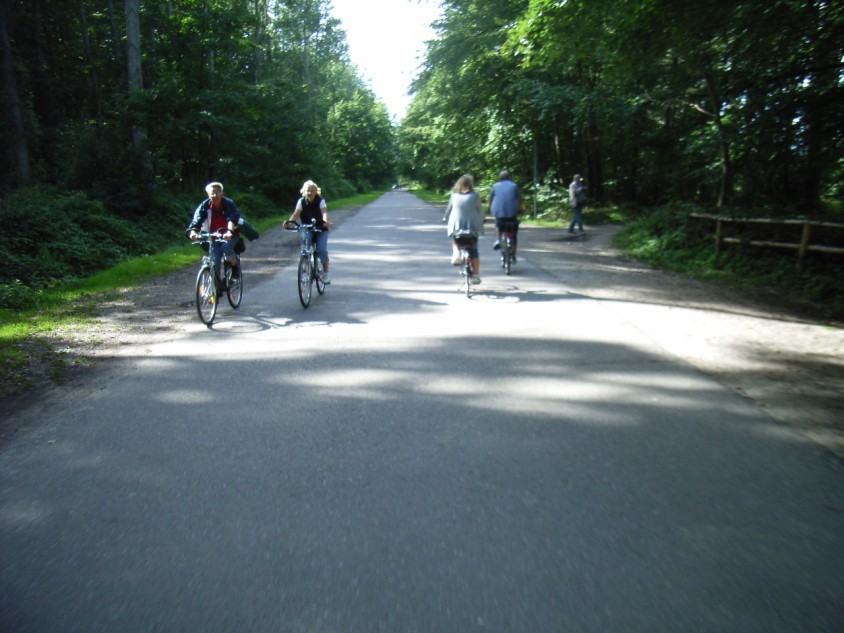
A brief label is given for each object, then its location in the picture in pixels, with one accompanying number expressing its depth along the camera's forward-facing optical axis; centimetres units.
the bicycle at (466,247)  1056
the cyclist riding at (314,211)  1031
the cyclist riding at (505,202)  1210
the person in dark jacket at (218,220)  907
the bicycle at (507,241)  1240
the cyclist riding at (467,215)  1058
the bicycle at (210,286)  841
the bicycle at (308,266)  943
